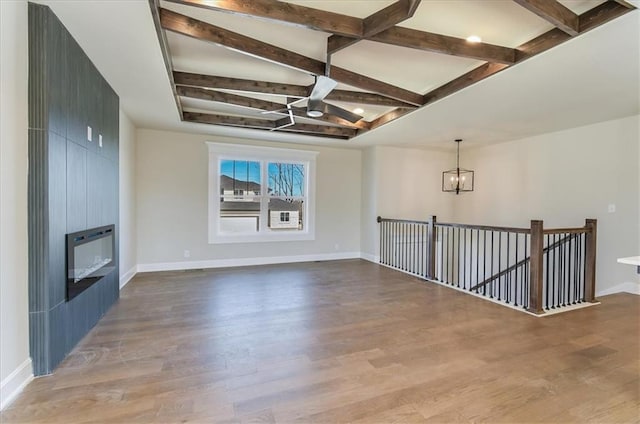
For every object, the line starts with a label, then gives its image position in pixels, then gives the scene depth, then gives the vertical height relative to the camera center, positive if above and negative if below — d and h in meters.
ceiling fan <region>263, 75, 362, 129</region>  3.08 +1.14
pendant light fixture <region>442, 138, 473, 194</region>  5.99 +0.52
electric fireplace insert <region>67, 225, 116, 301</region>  2.51 -0.54
